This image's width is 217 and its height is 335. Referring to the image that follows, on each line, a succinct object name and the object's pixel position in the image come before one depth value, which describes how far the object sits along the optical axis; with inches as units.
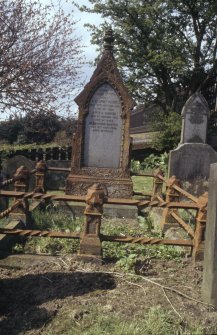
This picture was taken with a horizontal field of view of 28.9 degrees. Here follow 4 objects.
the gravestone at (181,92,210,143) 451.8
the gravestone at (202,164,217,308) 132.7
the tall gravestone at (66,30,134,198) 330.6
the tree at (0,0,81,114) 443.2
